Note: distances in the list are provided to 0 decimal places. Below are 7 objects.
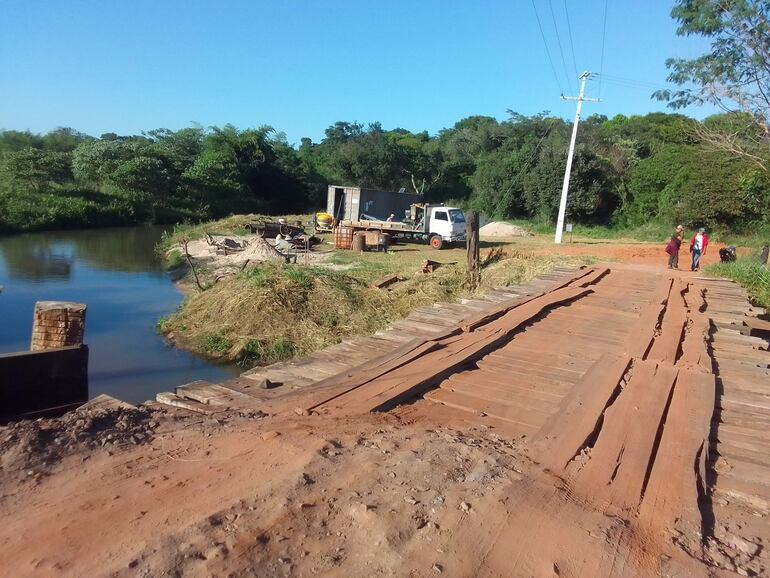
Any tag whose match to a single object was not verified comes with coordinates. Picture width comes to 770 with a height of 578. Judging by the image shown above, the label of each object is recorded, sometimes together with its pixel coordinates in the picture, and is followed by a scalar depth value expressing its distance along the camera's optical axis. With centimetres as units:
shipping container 2911
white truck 2553
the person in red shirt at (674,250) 1686
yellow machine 3069
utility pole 2575
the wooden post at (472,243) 1578
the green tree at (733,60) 1800
